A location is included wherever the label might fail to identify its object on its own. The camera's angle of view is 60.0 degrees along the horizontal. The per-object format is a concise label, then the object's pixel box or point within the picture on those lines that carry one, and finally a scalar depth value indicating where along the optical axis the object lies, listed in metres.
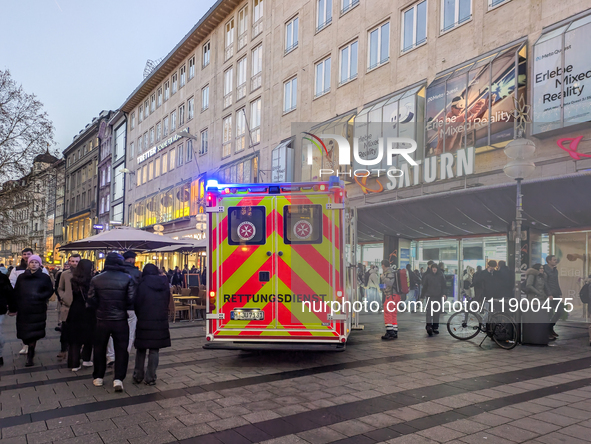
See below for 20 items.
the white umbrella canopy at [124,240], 13.15
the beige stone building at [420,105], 14.00
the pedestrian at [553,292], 10.70
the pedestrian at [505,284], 10.51
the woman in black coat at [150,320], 6.58
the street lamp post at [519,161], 10.61
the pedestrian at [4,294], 8.00
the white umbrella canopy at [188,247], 17.41
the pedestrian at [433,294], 11.35
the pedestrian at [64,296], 8.20
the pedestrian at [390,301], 10.82
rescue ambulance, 7.72
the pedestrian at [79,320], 7.67
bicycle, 9.57
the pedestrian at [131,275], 6.82
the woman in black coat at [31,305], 8.02
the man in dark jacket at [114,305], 6.40
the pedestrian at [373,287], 19.02
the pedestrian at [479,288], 11.09
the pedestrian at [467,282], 18.24
